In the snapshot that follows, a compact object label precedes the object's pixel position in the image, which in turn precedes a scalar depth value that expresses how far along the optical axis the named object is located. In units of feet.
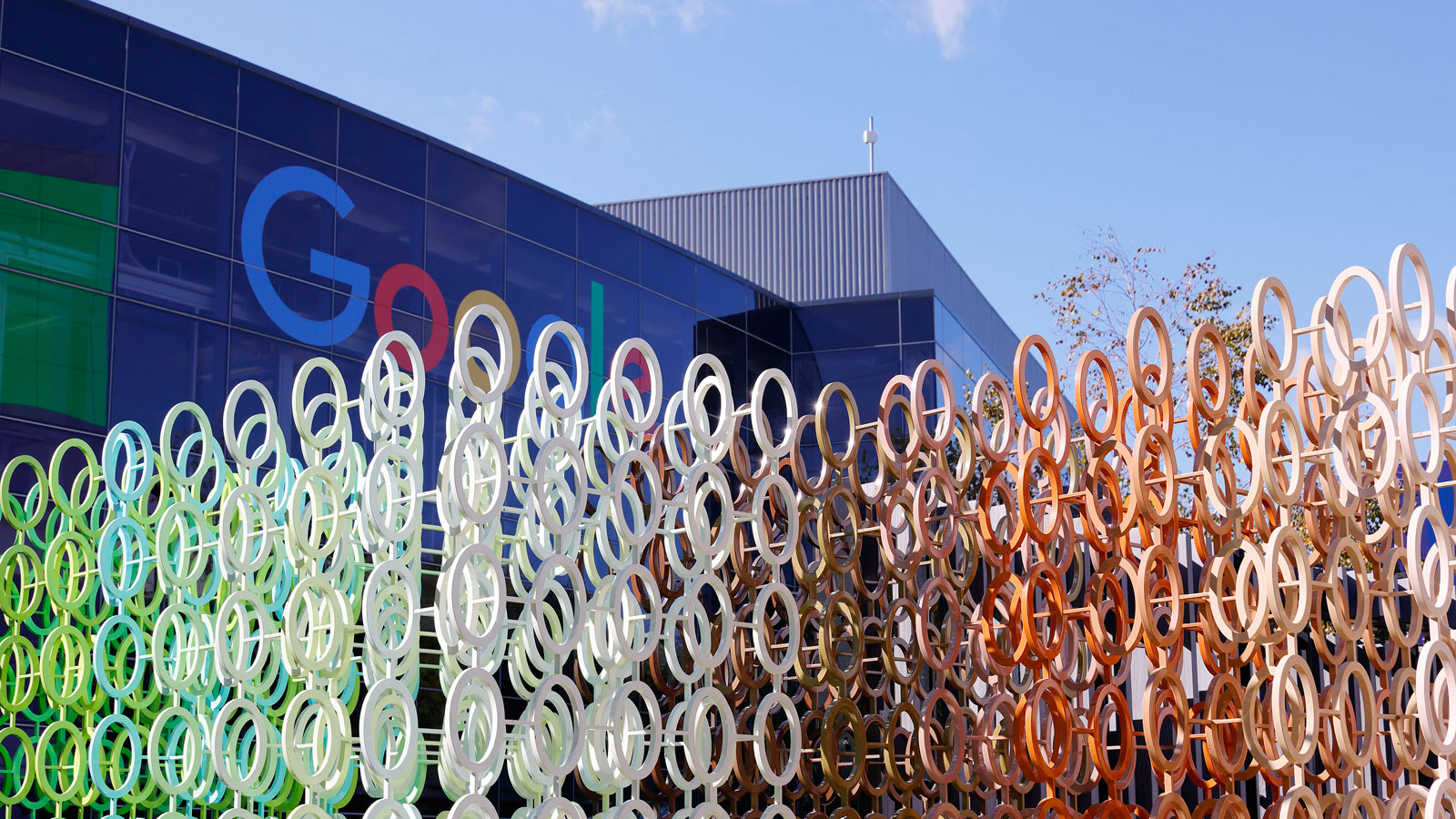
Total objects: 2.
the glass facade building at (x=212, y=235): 51.80
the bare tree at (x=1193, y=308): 75.61
